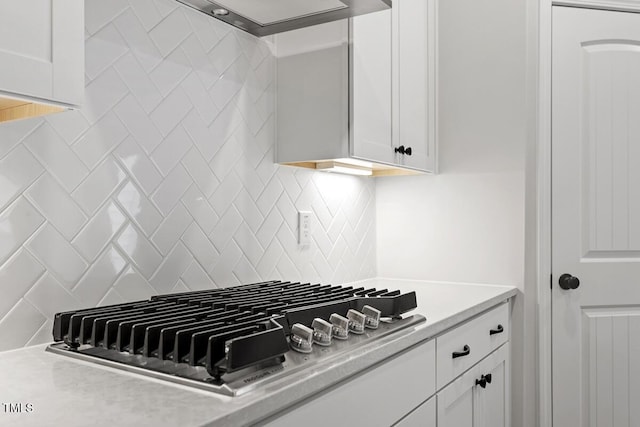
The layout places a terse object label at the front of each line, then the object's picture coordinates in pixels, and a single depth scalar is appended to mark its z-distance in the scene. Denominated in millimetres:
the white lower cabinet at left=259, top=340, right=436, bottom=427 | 985
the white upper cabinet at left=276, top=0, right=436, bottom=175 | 1827
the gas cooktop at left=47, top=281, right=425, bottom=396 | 898
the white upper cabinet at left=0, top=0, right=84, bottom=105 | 853
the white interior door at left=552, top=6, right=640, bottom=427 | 2348
